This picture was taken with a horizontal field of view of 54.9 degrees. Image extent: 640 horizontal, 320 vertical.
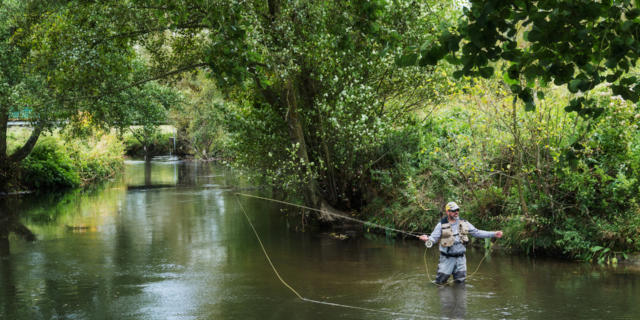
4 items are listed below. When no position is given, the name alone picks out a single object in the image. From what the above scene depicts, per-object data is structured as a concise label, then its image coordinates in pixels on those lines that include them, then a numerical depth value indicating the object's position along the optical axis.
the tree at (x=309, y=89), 14.91
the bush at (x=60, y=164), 30.36
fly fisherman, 10.68
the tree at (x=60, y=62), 15.39
